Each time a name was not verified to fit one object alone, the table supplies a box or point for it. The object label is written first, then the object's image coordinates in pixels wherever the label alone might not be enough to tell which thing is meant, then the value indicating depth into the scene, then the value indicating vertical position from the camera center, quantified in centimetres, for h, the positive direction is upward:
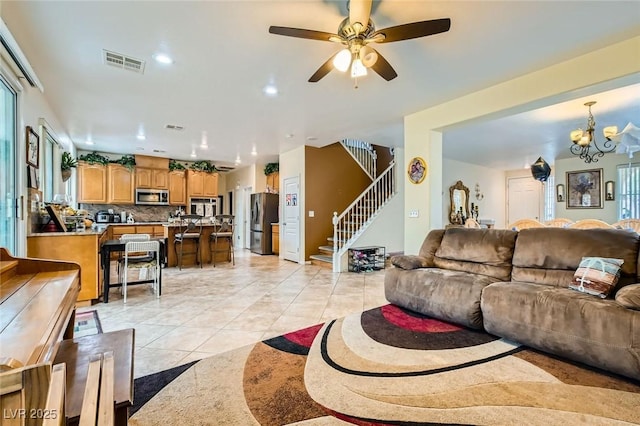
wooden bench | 105 -66
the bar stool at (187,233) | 597 -43
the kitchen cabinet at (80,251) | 344 -46
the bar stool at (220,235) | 638 -48
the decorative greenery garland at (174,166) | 820 +126
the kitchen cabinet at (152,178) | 776 +89
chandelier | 414 +109
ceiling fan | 203 +126
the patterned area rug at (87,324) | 285 -113
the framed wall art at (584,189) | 726 +54
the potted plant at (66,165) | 495 +78
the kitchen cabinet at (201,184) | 839 +77
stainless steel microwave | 769 +39
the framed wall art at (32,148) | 328 +73
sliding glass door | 285 +43
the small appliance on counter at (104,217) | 728 -12
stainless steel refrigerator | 825 -15
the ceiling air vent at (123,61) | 294 +152
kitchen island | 617 -76
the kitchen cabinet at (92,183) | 702 +68
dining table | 381 -56
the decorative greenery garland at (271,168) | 860 +125
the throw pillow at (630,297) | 201 -59
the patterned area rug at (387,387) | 165 -112
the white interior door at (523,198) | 945 +41
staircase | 635 -10
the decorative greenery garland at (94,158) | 700 +125
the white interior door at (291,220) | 703 -20
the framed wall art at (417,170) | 450 +63
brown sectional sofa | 206 -69
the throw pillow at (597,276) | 235 -52
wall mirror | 863 +30
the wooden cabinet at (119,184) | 734 +68
